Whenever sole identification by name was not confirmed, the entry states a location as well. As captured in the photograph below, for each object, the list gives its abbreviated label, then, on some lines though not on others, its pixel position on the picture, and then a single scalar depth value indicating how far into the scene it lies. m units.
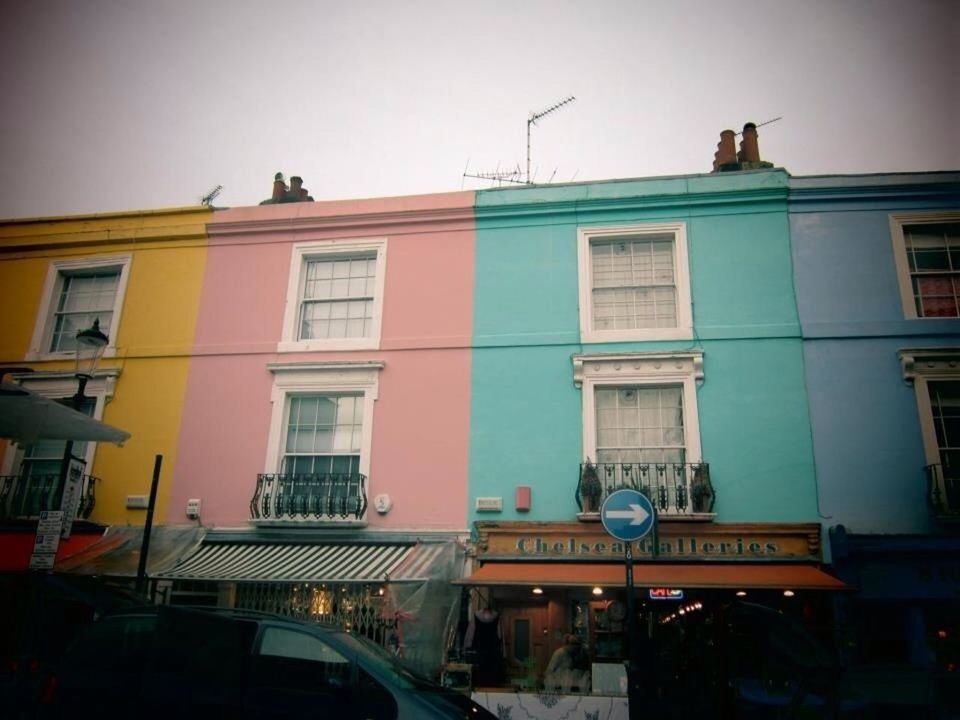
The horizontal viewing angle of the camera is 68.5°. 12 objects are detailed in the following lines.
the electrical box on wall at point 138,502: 11.66
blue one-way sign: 7.97
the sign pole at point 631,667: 7.30
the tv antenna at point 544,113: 14.26
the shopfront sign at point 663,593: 9.30
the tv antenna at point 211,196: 14.93
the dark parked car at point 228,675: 5.40
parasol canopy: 7.48
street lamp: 8.02
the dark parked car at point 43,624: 5.94
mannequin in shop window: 9.59
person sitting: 8.90
